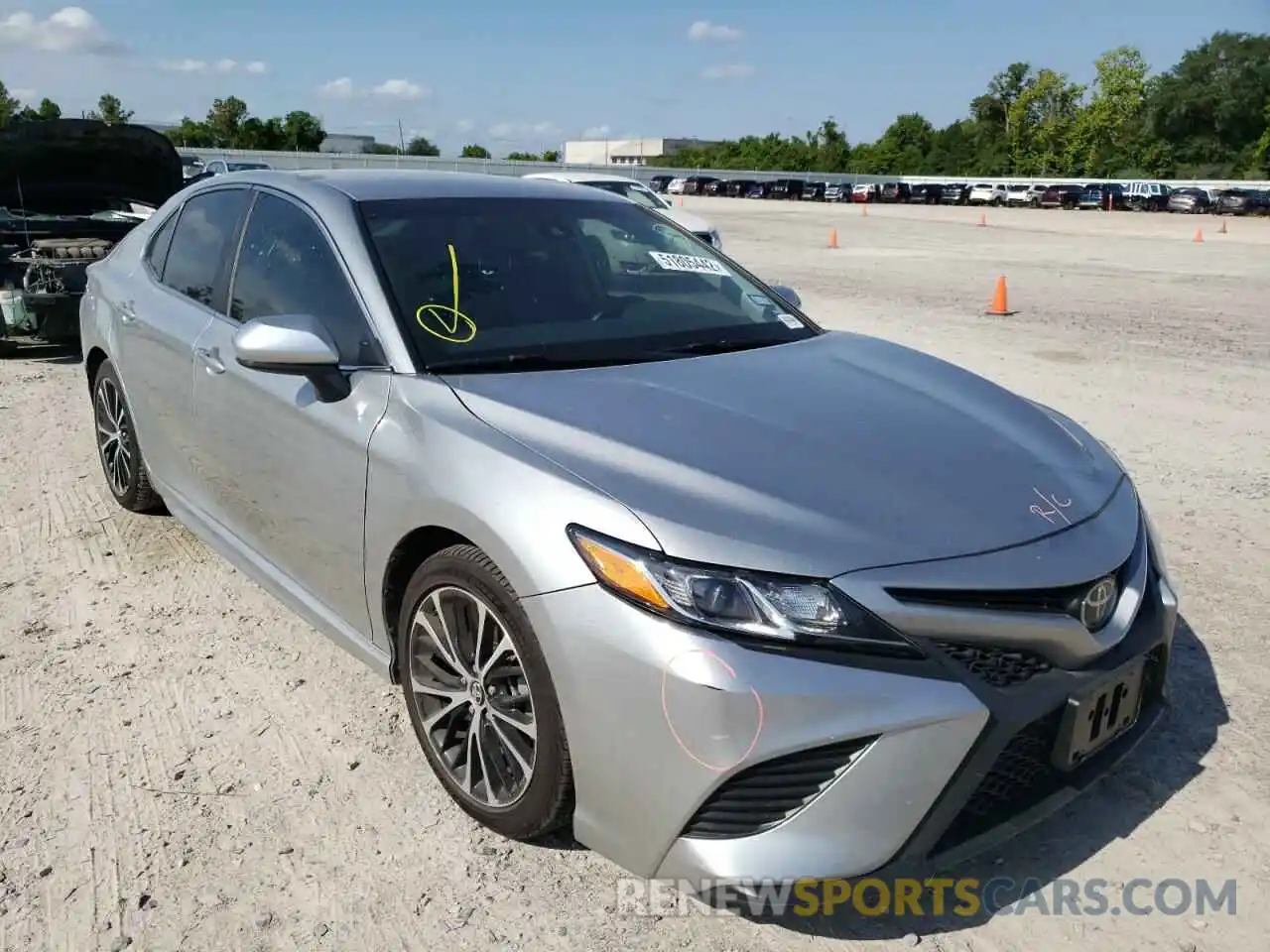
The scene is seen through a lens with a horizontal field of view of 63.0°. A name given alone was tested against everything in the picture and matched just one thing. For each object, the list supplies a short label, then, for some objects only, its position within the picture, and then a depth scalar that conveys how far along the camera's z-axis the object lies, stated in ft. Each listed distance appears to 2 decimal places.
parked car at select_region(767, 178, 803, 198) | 214.69
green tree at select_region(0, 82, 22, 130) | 228.43
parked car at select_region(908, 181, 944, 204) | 200.44
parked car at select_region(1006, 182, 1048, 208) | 188.24
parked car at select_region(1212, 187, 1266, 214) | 155.94
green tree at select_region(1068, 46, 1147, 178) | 279.28
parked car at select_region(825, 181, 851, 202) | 209.97
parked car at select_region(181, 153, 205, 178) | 85.92
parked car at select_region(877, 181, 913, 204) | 205.16
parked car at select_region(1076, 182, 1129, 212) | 174.09
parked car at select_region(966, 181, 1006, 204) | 193.47
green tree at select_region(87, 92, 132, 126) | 254.06
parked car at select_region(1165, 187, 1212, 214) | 160.35
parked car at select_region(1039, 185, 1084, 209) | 180.34
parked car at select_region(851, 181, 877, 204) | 206.90
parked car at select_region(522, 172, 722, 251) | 51.11
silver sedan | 6.90
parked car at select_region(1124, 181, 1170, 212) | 169.07
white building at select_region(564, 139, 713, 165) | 477.36
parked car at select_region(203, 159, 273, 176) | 85.15
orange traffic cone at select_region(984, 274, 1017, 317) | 41.45
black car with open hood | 27.45
